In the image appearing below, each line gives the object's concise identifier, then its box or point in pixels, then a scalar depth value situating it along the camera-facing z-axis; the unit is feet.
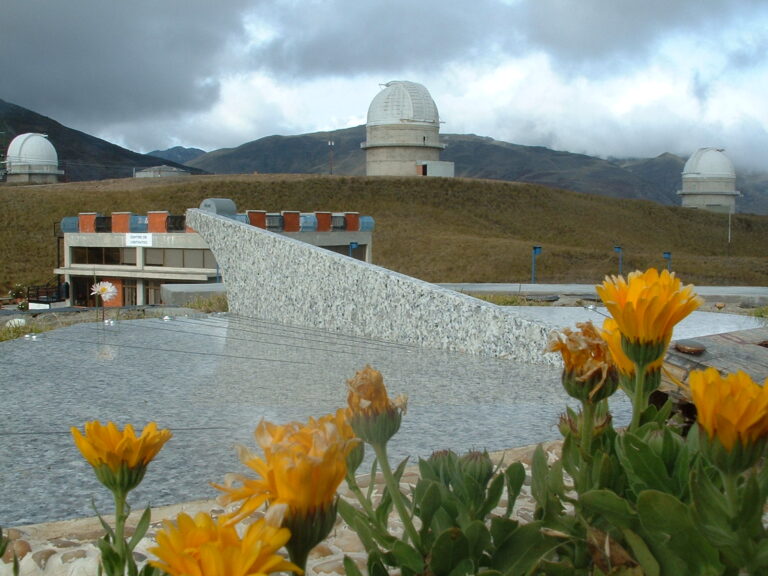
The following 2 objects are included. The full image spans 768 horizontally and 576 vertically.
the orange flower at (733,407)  3.07
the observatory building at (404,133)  171.53
